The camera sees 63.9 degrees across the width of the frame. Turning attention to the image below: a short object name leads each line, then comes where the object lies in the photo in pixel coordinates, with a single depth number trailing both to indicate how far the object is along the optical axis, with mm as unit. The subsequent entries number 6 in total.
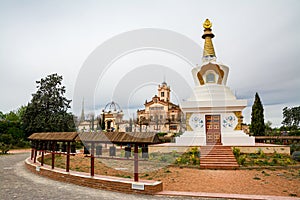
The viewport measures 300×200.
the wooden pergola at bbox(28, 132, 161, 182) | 7541
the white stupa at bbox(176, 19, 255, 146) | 16281
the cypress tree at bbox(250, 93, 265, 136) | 27188
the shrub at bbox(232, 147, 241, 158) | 13480
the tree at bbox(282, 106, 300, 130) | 55100
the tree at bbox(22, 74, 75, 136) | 27781
